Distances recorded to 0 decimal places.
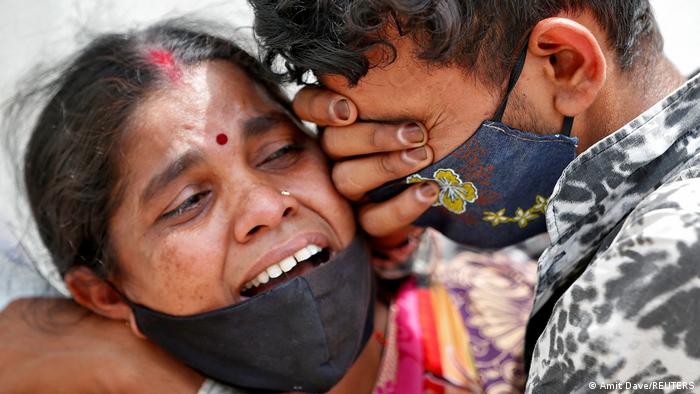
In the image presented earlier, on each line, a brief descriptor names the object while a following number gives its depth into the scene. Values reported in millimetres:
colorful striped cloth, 2799
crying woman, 2322
